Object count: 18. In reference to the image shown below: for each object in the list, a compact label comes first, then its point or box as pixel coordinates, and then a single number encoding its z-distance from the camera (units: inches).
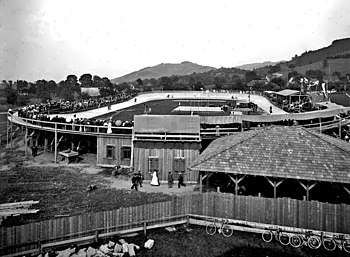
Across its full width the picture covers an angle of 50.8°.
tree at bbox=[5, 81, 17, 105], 3777.1
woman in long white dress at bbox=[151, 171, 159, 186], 1036.5
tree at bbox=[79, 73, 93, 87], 6968.5
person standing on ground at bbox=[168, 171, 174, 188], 1017.5
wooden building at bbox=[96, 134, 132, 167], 1214.9
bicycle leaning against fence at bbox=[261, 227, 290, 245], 682.2
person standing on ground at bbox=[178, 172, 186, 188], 1023.0
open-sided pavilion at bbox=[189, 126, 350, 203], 746.2
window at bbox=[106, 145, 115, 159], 1228.5
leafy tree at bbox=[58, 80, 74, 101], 4835.6
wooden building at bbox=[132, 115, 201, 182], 1077.8
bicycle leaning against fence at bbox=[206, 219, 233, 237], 714.8
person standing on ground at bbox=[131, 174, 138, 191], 984.1
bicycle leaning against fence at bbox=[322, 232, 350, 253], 646.5
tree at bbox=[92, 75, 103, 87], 6864.2
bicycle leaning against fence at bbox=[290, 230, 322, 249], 660.7
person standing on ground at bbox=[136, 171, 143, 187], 999.3
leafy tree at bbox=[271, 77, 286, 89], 5951.8
